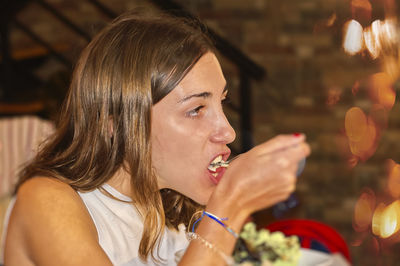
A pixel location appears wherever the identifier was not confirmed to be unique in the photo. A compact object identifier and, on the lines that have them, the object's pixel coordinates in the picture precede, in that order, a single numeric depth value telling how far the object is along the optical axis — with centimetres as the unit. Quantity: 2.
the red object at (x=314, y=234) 135
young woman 115
